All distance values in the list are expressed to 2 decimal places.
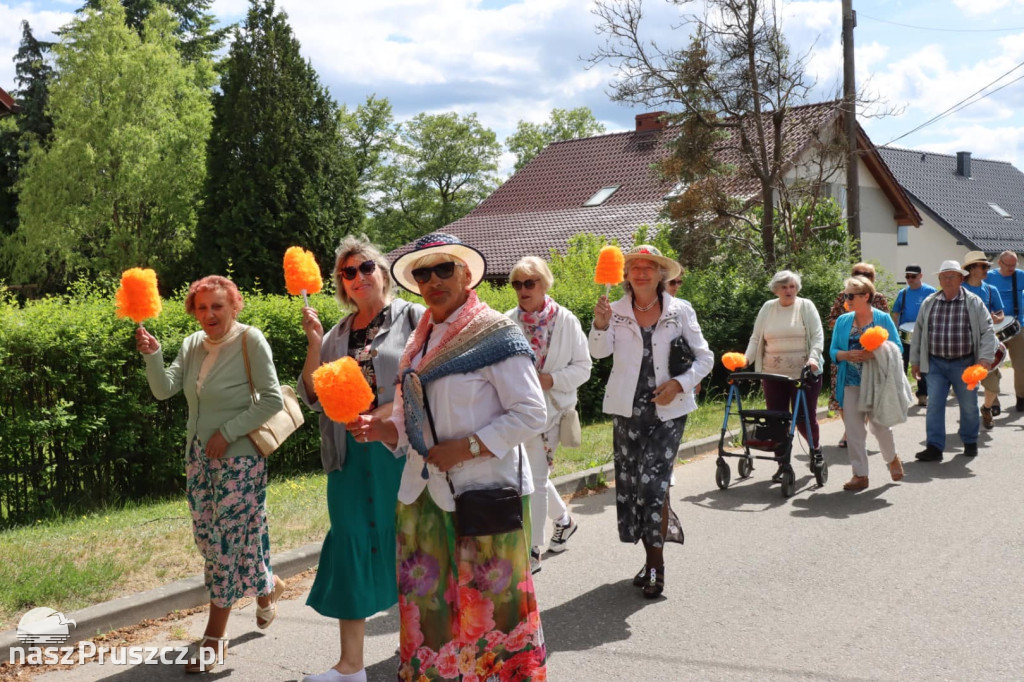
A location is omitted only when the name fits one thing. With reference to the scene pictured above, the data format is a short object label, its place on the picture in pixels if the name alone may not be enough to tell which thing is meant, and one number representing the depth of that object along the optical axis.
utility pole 18.83
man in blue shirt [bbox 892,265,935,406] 13.95
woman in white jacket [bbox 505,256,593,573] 6.24
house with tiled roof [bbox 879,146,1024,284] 42.97
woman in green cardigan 4.88
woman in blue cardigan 8.97
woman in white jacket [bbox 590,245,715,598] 5.91
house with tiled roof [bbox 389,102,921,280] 32.91
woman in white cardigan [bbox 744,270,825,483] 9.23
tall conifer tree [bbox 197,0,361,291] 28.95
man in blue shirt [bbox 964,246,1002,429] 12.98
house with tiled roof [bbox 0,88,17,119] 22.03
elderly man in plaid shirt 10.27
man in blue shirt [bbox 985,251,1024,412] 13.76
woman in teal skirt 4.48
